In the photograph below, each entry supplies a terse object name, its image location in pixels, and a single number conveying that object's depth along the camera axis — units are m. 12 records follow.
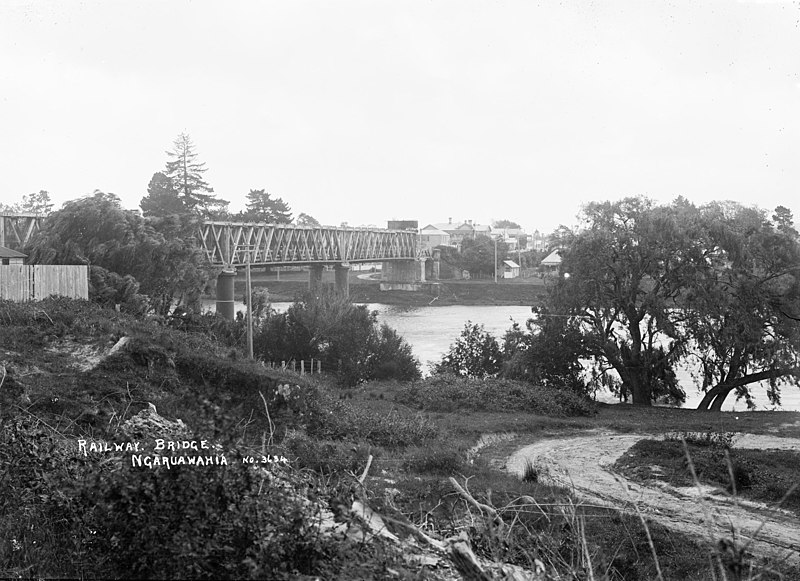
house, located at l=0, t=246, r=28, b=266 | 28.81
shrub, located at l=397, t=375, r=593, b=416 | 28.56
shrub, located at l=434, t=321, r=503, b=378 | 39.47
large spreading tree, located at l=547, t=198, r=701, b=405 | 33.03
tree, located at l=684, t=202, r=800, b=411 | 31.98
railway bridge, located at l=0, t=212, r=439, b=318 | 54.64
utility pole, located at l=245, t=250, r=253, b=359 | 30.05
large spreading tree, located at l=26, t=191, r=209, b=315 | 36.88
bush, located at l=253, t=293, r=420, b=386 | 36.22
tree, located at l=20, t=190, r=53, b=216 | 75.19
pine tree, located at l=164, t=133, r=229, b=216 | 68.88
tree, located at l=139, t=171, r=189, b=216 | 68.06
